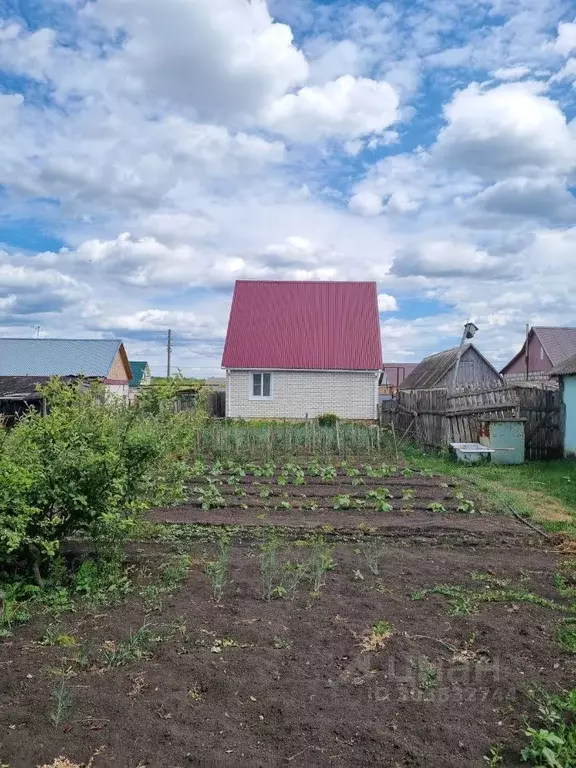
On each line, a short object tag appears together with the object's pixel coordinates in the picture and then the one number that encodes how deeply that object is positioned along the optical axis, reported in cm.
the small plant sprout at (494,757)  283
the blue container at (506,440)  1374
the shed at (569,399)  1442
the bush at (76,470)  467
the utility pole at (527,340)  3224
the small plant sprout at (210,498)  888
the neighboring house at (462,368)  2609
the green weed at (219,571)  485
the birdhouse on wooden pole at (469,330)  1822
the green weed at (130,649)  372
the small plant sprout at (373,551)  565
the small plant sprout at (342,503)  888
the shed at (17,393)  1886
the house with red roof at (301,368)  2338
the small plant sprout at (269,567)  488
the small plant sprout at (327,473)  1114
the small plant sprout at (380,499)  874
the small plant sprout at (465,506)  876
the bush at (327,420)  2035
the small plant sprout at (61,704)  307
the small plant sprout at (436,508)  879
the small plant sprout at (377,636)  396
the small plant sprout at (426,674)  347
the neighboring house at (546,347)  3253
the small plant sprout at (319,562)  511
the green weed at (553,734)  279
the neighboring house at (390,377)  3923
